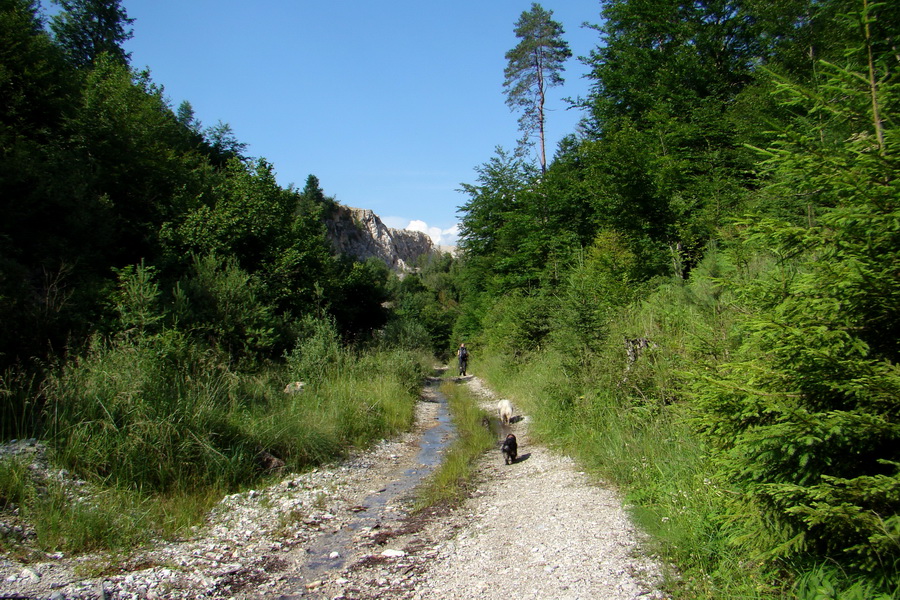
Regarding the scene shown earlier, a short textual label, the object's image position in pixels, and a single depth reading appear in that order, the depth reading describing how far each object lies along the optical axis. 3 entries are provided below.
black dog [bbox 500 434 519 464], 9.33
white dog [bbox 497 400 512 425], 13.16
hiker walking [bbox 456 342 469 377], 28.05
